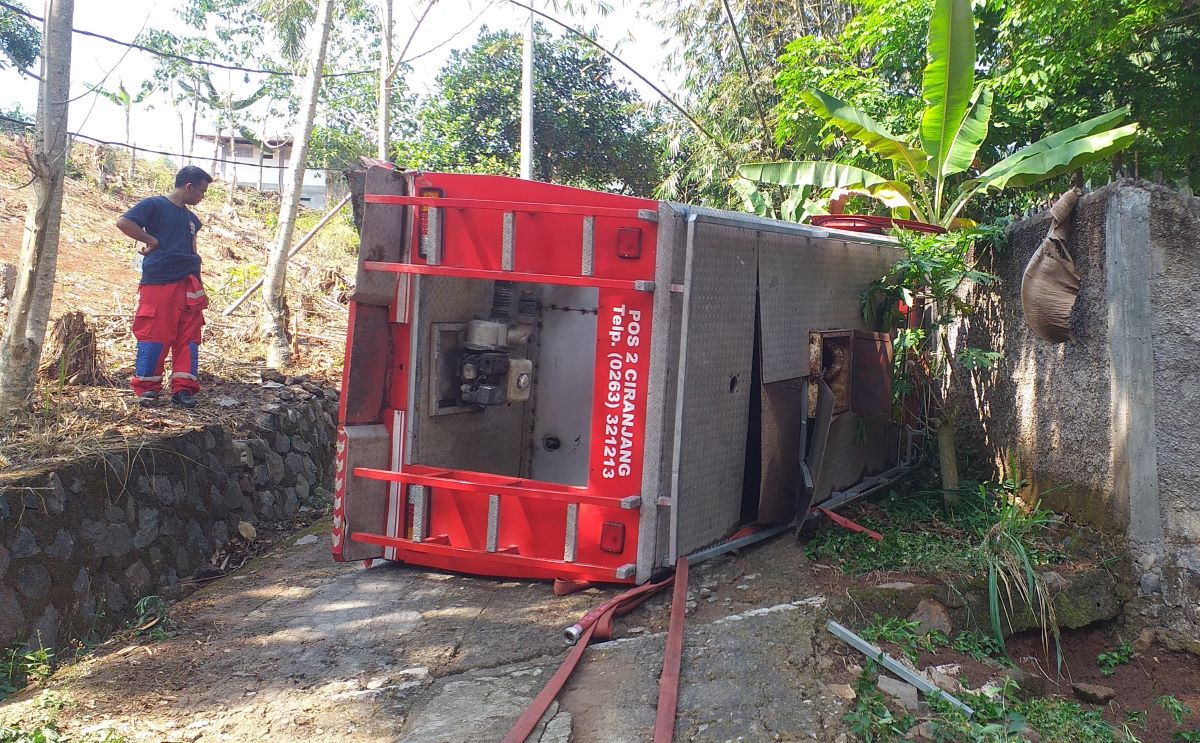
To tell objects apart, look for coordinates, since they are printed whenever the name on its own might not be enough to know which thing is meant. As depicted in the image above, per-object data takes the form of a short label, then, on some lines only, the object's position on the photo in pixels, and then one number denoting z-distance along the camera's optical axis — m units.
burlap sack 4.99
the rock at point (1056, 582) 4.61
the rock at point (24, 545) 4.14
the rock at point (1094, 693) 4.27
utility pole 15.45
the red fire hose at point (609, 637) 3.25
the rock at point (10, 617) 3.94
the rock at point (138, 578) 4.82
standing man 6.00
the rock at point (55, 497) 4.39
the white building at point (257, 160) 35.94
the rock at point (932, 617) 4.38
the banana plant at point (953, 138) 6.79
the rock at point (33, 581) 4.12
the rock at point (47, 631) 4.06
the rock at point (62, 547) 4.35
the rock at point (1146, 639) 4.68
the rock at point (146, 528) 4.98
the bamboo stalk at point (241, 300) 9.22
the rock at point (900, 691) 3.54
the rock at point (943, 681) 3.71
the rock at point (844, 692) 3.49
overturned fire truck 4.51
